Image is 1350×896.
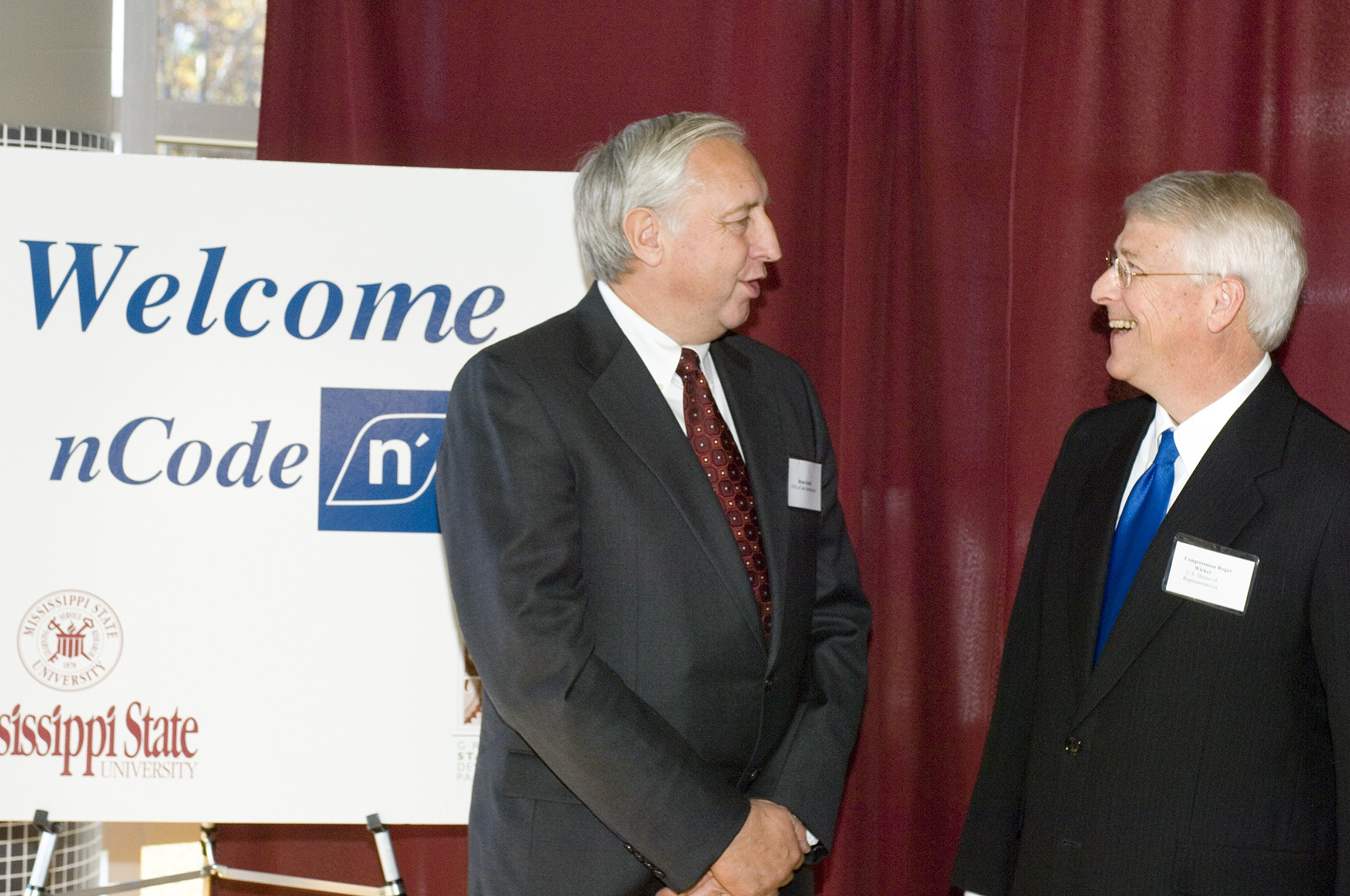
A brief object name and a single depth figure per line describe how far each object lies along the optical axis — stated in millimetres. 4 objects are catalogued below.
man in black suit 1729
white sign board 2369
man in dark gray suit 1723
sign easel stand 2338
